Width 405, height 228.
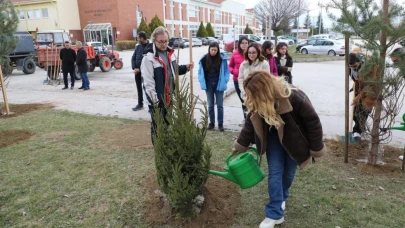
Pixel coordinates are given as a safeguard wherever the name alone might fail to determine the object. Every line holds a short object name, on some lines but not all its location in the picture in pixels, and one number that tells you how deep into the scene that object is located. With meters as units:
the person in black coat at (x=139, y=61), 7.11
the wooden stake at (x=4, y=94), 7.11
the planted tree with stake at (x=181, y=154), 2.77
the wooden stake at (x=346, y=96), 3.78
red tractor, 16.43
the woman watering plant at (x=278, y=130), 2.46
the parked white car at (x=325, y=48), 22.80
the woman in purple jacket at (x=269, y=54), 5.79
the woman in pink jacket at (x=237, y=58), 5.75
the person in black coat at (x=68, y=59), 10.97
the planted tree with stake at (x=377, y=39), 3.55
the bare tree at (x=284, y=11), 34.12
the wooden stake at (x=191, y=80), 3.00
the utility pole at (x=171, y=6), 50.76
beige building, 40.09
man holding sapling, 3.89
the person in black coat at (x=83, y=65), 10.84
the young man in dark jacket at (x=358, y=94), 4.12
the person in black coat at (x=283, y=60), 6.35
